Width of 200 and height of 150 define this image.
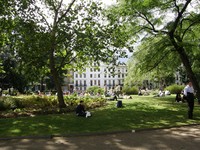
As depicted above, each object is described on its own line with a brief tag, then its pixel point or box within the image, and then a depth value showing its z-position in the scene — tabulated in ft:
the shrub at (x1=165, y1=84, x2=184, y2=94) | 96.63
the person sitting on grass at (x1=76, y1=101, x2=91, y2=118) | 32.48
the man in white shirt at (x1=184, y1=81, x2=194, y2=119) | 31.24
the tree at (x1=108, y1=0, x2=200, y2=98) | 49.96
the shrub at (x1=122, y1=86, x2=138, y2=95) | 99.31
